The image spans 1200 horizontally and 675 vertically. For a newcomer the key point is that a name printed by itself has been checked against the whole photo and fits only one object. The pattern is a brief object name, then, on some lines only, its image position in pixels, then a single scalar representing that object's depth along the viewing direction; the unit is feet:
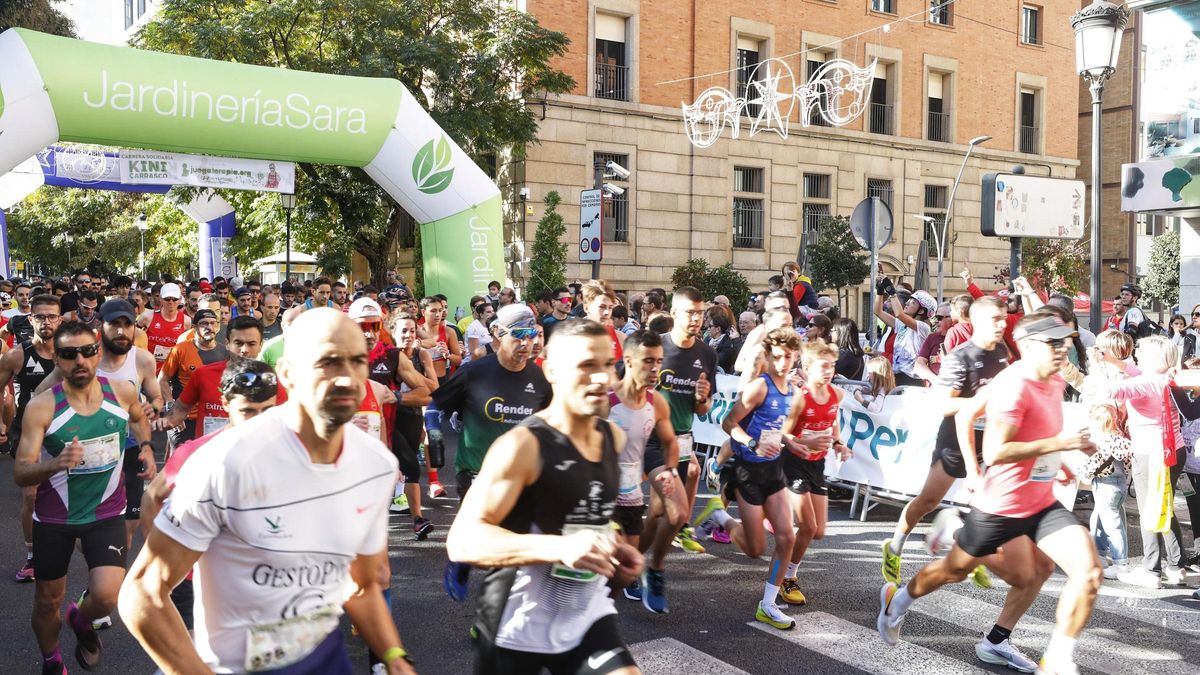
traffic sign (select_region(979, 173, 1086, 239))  33.78
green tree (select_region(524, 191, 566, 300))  85.92
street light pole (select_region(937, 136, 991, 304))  95.81
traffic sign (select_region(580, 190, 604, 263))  45.47
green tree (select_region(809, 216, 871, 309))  87.81
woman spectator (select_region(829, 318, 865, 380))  34.99
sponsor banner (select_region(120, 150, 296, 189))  52.90
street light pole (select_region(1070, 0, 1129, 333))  31.24
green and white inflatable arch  42.55
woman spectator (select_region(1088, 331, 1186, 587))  22.50
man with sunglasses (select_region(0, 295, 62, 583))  25.52
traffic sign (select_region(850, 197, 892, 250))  34.94
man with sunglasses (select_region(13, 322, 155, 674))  15.99
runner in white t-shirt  8.43
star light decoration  88.12
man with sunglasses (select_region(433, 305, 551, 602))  20.95
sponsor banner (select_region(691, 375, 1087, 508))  29.22
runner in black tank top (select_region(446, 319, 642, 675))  10.38
